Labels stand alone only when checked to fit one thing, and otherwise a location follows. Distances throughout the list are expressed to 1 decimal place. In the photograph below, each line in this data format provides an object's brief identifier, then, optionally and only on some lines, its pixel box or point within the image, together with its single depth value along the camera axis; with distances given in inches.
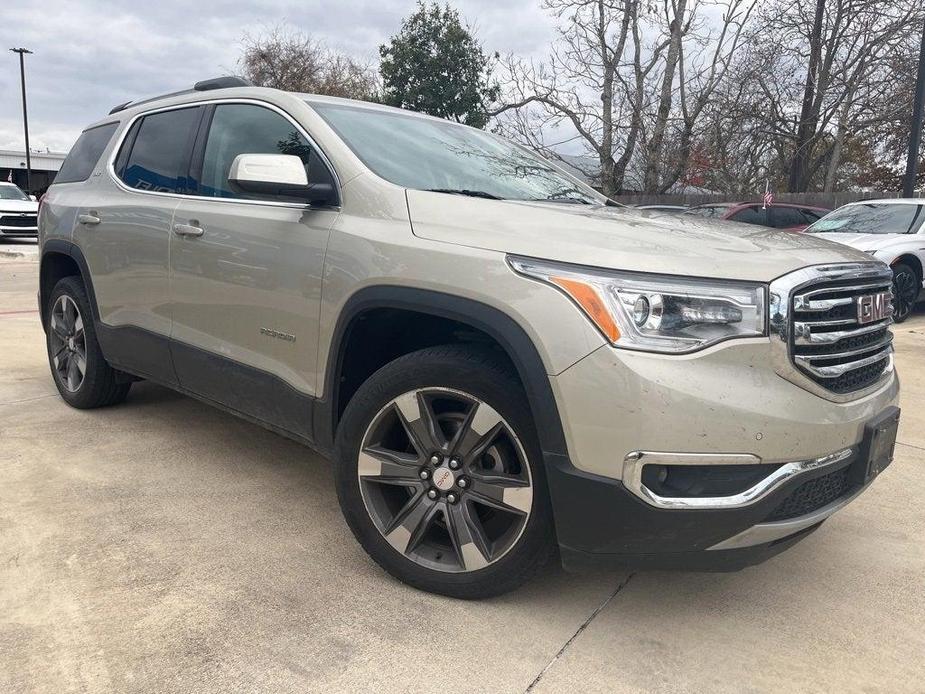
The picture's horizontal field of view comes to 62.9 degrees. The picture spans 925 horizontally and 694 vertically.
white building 1692.9
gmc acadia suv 80.4
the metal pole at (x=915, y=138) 514.0
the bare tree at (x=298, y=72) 1216.8
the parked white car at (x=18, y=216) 738.8
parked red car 519.2
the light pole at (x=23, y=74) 1362.0
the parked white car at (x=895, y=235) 347.3
